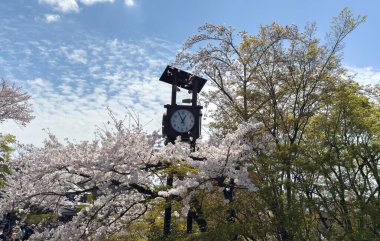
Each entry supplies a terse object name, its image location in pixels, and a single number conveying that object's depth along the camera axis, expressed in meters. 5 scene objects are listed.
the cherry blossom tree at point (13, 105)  19.14
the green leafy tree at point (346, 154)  10.32
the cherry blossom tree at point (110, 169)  7.66
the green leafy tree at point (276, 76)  11.16
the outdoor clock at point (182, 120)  10.10
